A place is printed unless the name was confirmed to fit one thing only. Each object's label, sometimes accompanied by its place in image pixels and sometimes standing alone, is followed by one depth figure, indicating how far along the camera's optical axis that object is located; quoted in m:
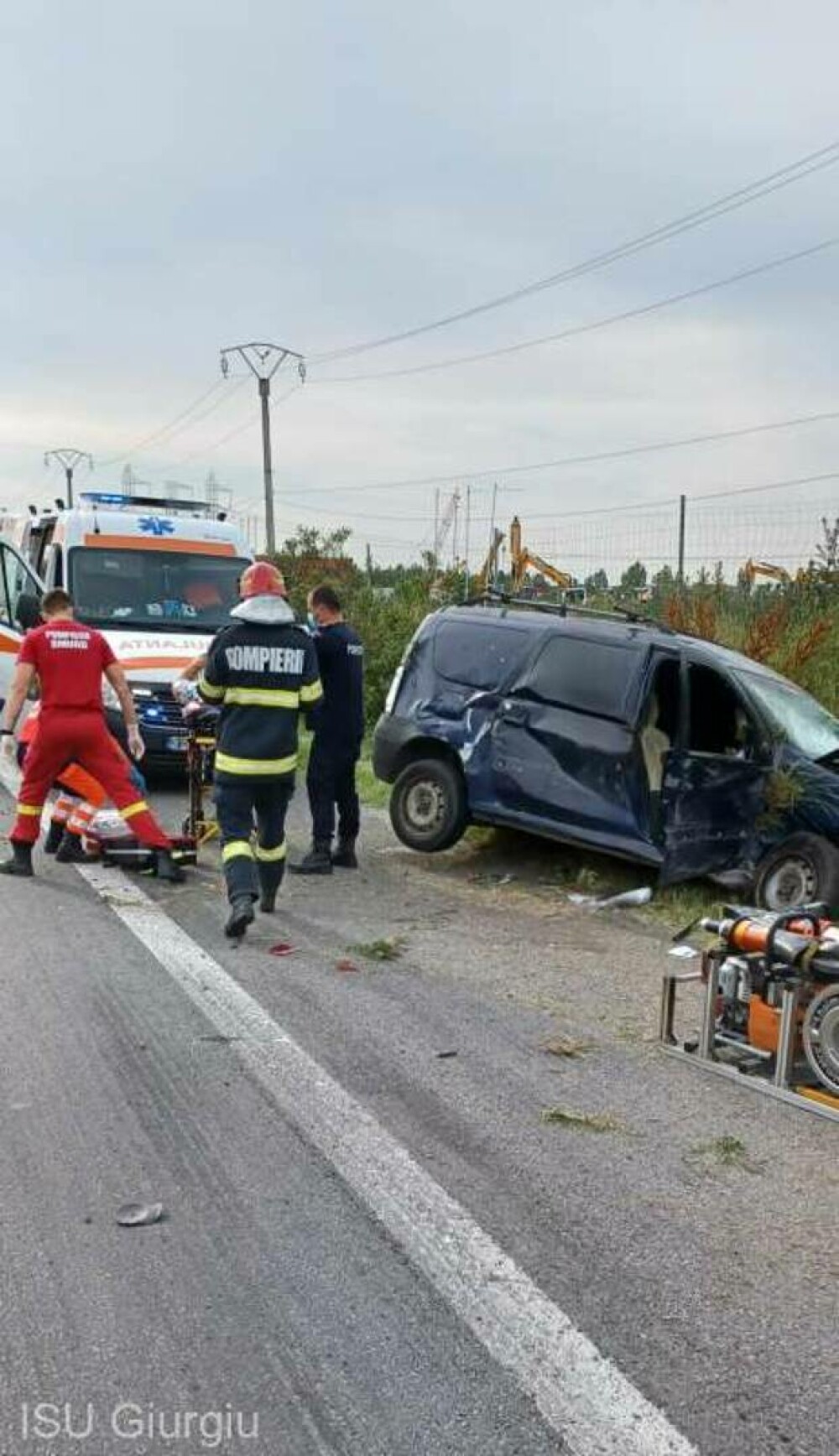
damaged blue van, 7.74
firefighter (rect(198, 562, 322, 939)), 6.73
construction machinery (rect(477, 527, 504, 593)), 18.35
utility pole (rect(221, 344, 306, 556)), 29.15
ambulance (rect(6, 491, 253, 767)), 11.64
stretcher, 8.13
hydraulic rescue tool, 4.61
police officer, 8.45
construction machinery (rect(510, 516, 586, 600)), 20.55
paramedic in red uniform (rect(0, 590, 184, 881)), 7.78
